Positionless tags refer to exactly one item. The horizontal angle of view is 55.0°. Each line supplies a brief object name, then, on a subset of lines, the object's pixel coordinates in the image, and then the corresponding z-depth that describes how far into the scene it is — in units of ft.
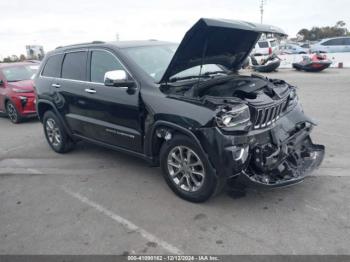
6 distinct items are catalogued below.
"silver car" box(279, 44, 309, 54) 97.85
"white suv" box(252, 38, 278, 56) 84.80
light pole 183.11
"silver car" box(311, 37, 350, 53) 75.56
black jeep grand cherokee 11.63
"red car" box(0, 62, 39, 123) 29.91
